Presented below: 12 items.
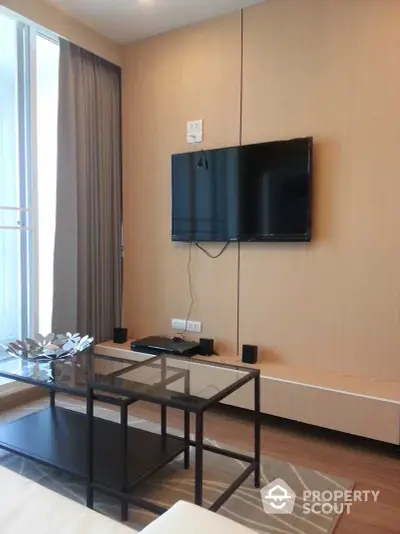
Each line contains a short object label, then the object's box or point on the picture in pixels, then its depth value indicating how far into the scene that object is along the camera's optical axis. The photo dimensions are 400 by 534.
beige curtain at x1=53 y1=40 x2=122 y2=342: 3.35
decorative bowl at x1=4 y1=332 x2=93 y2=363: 2.41
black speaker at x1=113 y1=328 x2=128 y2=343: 3.61
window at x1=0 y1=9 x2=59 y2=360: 3.14
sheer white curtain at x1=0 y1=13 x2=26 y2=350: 3.11
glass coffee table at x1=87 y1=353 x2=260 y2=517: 1.73
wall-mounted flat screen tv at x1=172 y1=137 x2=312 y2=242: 2.91
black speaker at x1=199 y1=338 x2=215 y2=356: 3.24
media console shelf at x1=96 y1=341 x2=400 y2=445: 2.41
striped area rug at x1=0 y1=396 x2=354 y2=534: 1.82
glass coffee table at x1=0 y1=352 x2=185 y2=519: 1.92
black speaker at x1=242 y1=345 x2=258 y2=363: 3.04
